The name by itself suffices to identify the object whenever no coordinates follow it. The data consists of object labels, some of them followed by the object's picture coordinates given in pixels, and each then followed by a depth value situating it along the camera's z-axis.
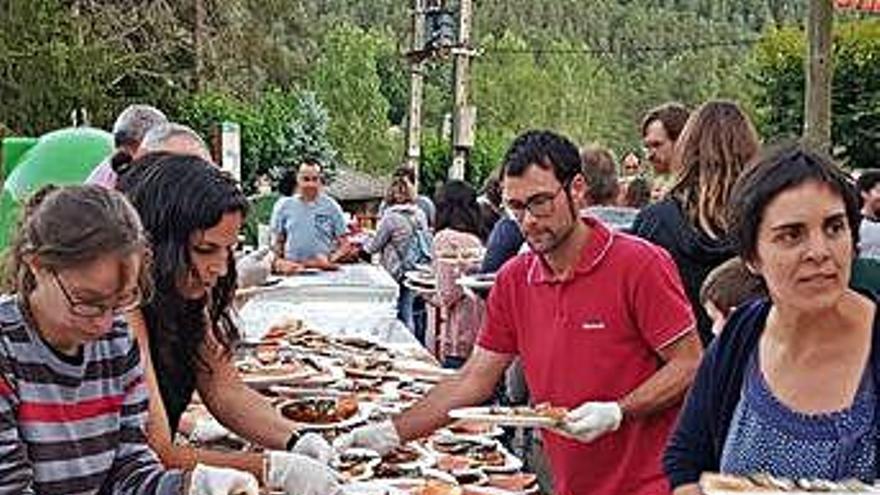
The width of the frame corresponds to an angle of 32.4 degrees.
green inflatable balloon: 5.12
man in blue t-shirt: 8.69
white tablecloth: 5.81
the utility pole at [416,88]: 23.28
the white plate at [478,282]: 5.42
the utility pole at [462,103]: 18.92
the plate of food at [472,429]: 3.65
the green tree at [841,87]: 17.09
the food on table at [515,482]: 3.14
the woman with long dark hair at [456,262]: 6.26
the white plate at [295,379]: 3.97
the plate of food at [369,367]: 4.44
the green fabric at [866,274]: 2.48
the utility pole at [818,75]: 9.11
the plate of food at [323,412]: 3.44
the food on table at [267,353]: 4.57
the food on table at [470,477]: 3.19
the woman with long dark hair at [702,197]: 3.58
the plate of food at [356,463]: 3.08
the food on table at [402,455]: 3.27
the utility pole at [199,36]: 21.95
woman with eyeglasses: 1.92
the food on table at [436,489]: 3.02
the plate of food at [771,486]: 1.80
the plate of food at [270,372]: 4.00
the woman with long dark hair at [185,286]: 2.52
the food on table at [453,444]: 3.49
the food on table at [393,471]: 3.16
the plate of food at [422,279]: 7.43
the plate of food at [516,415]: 2.71
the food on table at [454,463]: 3.29
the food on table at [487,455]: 3.38
